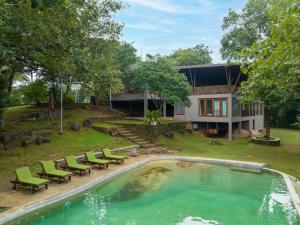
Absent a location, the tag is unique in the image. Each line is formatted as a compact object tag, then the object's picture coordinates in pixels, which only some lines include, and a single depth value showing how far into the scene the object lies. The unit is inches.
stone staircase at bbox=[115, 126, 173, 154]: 804.4
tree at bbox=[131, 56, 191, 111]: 925.2
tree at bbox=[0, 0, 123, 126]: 436.1
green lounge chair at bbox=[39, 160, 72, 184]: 477.1
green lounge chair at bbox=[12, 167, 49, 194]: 421.4
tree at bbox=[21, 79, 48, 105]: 967.6
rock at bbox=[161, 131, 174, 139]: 957.2
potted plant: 938.7
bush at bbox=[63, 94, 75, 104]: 1190.7
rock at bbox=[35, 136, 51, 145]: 682.2
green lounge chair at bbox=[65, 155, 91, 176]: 538.0
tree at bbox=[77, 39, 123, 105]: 546.9
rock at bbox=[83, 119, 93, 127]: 896.3
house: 1037.8
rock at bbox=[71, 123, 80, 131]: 829.5
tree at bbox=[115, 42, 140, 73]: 1358.3
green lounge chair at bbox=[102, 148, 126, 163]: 650.2
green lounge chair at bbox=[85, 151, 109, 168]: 596.4
